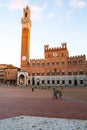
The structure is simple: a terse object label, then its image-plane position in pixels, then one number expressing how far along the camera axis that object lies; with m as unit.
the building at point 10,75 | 84.44
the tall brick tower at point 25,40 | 78.19
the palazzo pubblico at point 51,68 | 71.00
